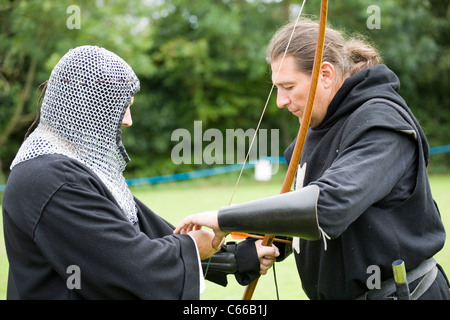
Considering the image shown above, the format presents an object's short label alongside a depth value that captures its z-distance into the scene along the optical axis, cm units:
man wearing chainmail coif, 228
